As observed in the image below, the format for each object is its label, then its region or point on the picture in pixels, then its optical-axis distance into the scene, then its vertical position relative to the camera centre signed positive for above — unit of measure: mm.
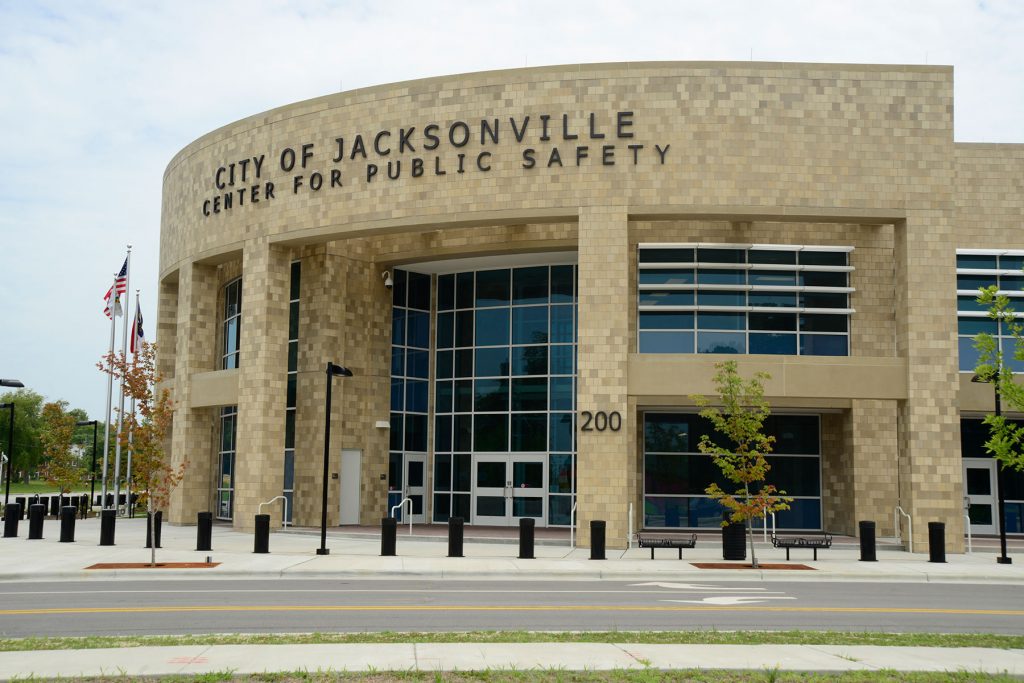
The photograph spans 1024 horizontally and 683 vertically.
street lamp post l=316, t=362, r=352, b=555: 23672 +168
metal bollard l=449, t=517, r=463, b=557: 23312 -2190
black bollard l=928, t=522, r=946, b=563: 23281 -2218
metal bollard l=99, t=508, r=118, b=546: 26141 -2341
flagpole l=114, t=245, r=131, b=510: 38062 -939
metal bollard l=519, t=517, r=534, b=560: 22719 -2171
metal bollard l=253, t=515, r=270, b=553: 23625 -2259
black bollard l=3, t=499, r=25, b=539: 29000 -2409
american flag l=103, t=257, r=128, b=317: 38844 +5922
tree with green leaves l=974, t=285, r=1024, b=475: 13320 +981
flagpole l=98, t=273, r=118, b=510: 37350 +1843
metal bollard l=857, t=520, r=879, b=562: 23016 -2183
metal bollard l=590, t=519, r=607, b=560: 22844 -2179
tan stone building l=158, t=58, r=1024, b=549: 26359 +4977
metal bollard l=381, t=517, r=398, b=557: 23289 -2229
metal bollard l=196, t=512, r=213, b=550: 24281 -2225
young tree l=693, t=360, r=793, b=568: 22234 +205
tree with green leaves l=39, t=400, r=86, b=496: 42219 -591
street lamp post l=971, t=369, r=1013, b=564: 23391 -2023
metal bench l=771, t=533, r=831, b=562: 23453 -2266
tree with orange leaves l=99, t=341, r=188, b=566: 23484 +258
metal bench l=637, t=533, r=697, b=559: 23062 -2258
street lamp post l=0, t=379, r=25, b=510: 29658 +1754
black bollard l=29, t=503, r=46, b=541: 28031 -2384
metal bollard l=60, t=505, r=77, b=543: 27250 -2321
